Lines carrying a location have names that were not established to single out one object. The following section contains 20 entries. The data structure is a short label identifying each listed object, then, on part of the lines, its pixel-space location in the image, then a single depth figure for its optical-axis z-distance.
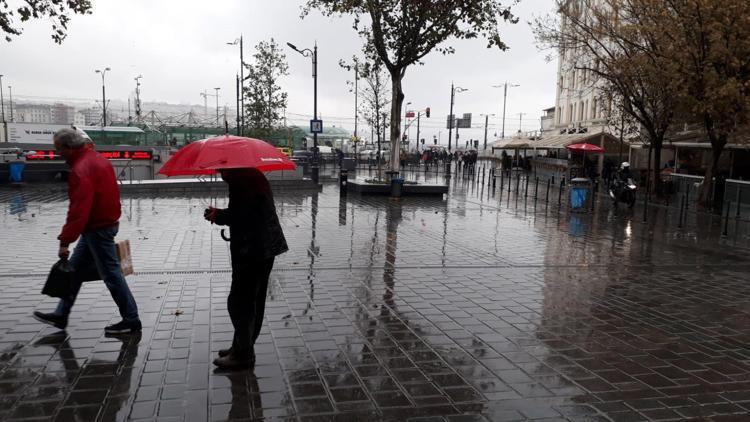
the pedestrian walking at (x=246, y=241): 4.57
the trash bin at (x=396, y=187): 19.55
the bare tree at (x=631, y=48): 18.86
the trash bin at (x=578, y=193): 17.57
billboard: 43.50
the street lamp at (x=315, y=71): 28.38
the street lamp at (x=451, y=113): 54.23
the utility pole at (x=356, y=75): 29.88
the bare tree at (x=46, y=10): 8.26
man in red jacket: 5.01
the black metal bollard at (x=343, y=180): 20.19
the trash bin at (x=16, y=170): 20.45
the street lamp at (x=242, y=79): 35.66
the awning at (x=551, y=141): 35.47
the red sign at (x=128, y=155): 26.84
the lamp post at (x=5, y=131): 43.09
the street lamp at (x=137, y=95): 70.06
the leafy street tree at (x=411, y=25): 18.91
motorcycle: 19.42
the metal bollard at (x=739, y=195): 17.53
